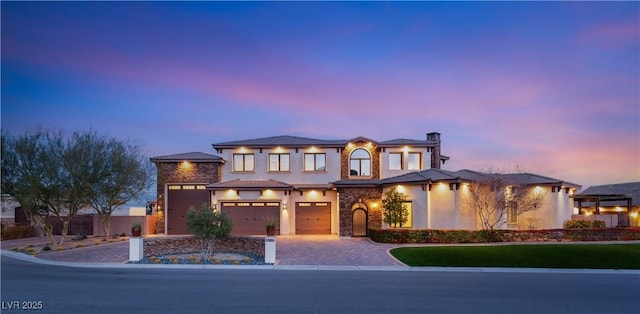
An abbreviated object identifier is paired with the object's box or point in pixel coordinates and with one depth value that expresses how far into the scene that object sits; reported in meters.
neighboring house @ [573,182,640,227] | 34.72
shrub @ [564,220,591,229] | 29.31
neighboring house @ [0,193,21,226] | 36.66
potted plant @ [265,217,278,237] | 29.12
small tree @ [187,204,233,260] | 20.88
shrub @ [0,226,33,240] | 31.17
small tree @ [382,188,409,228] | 28.55
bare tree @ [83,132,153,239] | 25.33
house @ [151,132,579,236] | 31.12
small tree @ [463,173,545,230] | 28.55
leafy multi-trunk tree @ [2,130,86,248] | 23.83
